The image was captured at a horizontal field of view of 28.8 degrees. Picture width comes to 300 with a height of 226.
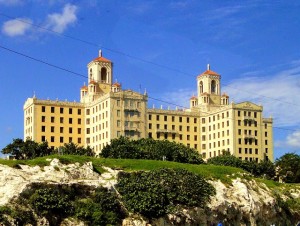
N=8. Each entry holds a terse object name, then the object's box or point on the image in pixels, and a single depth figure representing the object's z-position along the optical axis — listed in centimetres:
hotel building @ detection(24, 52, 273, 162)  13338
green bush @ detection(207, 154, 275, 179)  11233
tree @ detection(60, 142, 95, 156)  10927
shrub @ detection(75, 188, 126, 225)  5334
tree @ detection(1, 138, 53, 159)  10775
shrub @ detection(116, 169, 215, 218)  5775
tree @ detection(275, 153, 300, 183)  11381
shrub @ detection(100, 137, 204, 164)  9350
